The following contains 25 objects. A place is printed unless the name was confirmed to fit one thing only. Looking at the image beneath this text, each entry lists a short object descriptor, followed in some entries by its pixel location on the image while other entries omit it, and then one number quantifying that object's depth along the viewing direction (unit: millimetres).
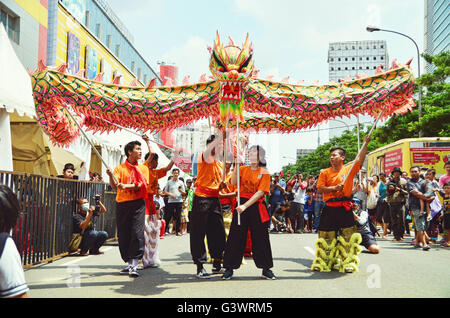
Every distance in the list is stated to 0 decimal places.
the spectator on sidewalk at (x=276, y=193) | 13898
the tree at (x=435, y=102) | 22734
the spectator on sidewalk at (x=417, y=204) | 9453
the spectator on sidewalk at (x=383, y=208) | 12185
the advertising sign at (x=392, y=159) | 16144
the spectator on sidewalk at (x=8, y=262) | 2301
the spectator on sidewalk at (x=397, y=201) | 11008
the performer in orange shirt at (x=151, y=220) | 6938
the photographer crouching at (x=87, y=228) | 8039
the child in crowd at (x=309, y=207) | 14641
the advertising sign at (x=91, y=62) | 21969
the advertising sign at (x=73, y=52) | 19600
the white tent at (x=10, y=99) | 6785
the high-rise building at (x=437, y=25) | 62062
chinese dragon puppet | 6312
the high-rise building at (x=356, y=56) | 142625
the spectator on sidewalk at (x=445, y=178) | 9914
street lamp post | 21298
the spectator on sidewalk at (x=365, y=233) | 8258
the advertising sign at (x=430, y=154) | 15367
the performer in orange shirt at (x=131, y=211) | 6133
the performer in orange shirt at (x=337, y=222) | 6363
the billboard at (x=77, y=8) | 19891
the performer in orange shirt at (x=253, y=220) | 5836
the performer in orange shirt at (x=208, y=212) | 6004
